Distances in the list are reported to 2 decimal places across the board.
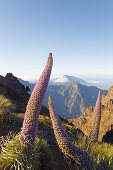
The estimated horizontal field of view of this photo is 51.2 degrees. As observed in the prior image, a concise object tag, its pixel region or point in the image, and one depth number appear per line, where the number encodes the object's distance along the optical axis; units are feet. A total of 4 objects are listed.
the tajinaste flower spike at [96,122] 17.09
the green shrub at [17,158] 9.44
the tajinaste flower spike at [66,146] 9.67
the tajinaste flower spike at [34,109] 9.21
